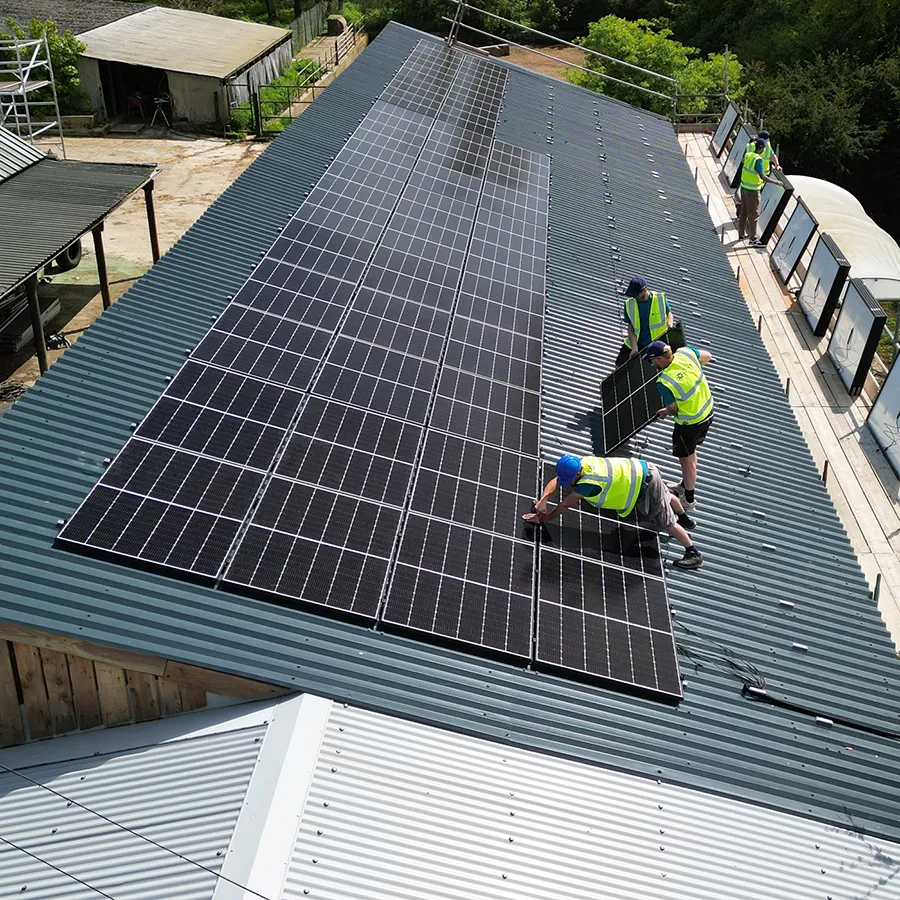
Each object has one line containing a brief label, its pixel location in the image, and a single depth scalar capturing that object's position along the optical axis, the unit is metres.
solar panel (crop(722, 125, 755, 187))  30.30
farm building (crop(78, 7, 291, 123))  40.78
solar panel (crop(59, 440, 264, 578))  9.23
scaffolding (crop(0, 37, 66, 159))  31.35
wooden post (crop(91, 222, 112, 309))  21.96
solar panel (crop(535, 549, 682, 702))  9.65
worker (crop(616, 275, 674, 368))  14.25
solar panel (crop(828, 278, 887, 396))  18.81
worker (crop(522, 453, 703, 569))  10.64
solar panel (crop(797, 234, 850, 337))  20.98
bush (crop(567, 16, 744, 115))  38.91
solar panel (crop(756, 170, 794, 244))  26.30
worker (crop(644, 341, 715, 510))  12.16
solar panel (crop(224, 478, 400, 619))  9.32
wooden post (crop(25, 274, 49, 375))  19.64
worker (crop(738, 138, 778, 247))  24.94
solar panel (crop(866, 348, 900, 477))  16.97
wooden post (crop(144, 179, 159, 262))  24.09
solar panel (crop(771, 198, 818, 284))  23.81
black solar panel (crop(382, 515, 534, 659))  9.52
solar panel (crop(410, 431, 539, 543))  10.83
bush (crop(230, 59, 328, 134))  41.97
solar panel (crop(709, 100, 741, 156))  32.92
